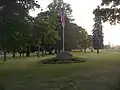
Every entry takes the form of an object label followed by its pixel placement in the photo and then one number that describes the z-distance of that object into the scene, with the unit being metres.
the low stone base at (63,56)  13.27
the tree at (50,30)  20.75
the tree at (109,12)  10.57
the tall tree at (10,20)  8.03
